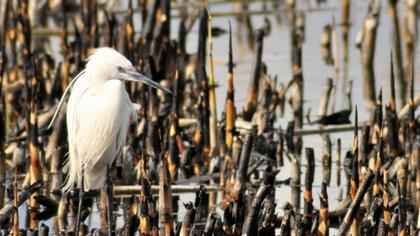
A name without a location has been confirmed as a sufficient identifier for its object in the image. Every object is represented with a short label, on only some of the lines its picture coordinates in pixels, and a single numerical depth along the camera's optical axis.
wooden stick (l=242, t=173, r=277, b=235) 9.48
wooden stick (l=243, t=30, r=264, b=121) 13.94
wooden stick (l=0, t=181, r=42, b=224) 10.23
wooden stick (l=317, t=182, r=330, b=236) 9.41
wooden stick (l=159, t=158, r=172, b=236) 9.64
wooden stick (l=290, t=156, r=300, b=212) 11.54
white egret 10.83
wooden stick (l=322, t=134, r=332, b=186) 13.05
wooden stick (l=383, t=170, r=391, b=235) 9.17
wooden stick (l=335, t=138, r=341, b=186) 13.45
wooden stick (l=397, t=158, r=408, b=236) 9.10
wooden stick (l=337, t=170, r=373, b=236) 9.18
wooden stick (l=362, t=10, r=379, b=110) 18.12
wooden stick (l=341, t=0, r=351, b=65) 22.73
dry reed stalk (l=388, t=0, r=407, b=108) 19.73
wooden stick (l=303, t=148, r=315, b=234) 9.70
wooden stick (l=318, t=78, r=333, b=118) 16.20
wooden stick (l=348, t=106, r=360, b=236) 9.56
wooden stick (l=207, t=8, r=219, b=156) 13.10
